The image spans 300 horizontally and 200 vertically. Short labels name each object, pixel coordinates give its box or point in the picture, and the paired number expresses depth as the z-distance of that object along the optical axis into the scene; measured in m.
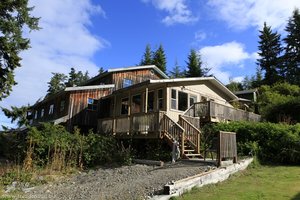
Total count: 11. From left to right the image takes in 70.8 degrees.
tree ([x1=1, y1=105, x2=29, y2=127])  11.29
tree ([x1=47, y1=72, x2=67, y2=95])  43.00
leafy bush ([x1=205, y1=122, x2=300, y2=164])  9.84
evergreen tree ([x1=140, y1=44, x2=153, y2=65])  36.83
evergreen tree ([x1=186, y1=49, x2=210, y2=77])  34.10
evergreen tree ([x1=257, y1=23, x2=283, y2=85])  34.69
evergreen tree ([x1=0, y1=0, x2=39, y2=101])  11.44
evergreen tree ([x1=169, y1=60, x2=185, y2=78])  36.28
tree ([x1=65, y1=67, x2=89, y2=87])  45.12
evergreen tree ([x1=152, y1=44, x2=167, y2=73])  35.87
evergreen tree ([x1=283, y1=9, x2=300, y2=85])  33.05
